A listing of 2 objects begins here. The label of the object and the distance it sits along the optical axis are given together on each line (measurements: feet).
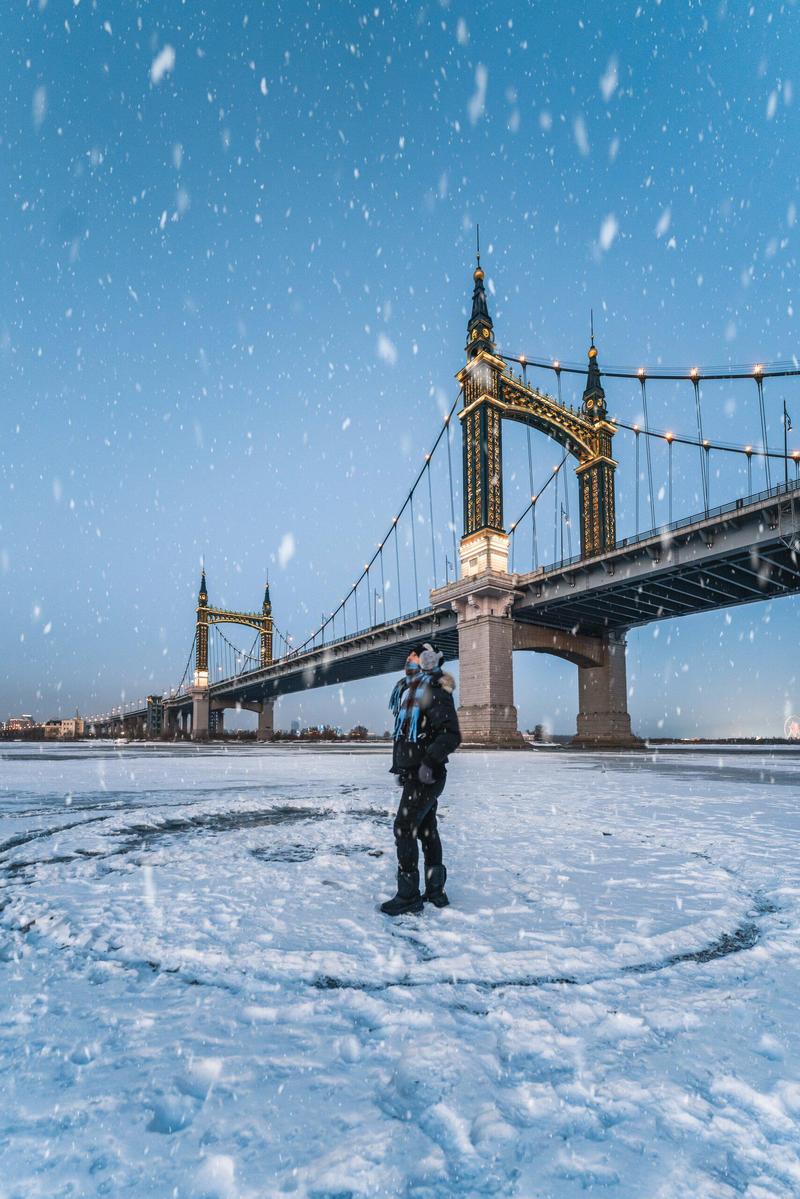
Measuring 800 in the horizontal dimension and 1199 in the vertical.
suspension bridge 89.25
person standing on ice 11.30
